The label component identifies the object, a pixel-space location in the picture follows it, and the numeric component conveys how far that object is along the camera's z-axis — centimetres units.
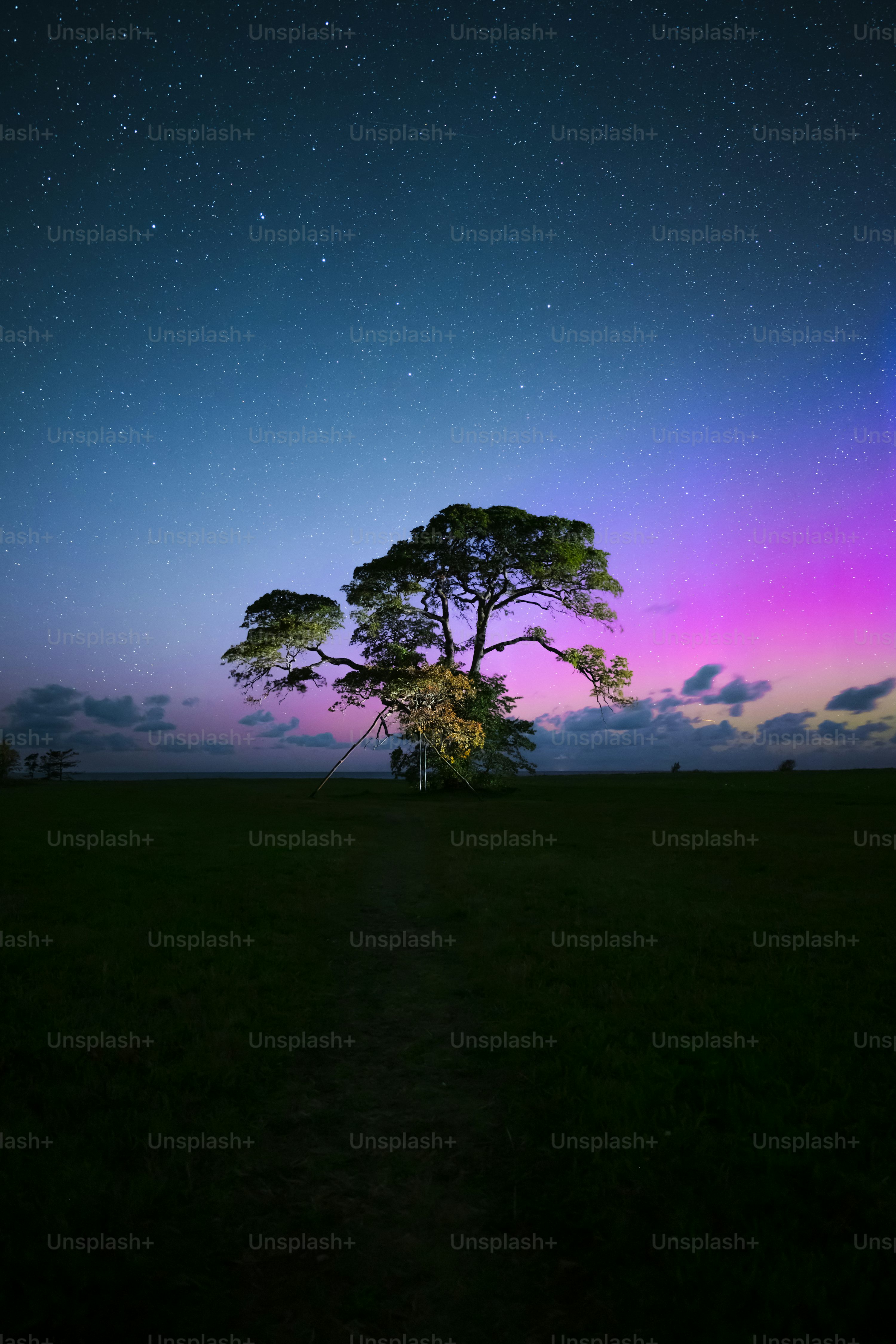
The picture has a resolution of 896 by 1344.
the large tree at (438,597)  3900
